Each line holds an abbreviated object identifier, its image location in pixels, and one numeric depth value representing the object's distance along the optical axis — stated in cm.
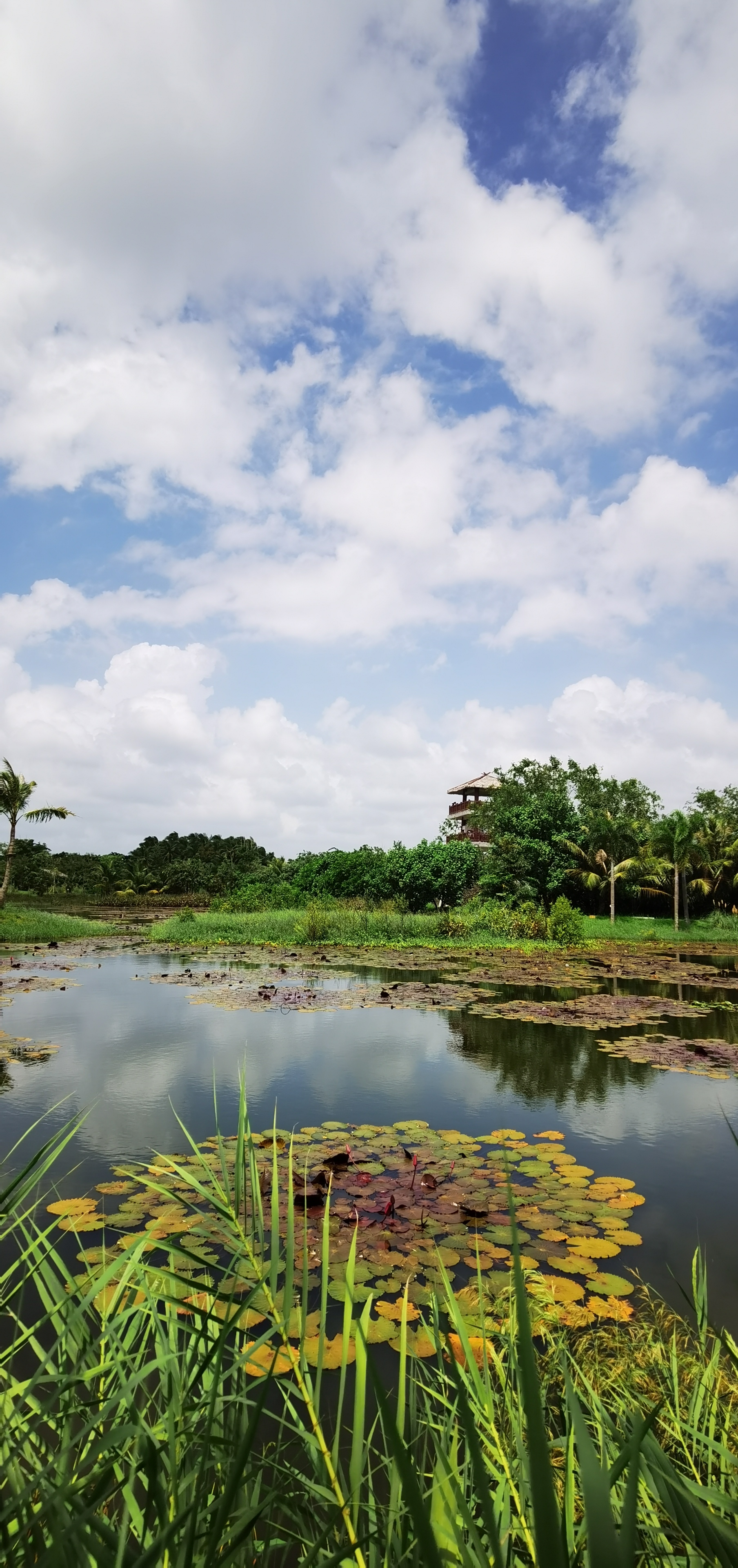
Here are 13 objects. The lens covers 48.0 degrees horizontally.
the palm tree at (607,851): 2945
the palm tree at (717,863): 2967
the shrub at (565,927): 2055
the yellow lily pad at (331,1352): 308
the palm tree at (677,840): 2736
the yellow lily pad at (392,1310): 337
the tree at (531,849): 2562
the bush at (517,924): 2136
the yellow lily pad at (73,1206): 434
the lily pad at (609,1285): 362
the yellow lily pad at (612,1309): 339
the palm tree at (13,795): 2678
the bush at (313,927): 2109
